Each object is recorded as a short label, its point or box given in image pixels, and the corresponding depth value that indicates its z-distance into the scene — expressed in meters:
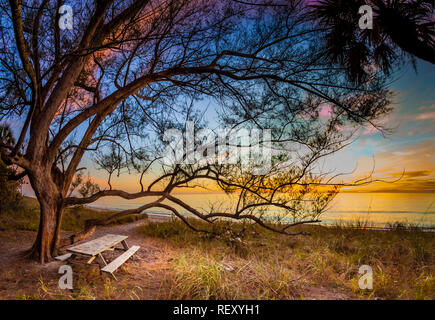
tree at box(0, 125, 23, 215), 4.51
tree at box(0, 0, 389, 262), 3.66
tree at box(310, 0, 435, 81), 3.86
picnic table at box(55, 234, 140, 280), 3.41
